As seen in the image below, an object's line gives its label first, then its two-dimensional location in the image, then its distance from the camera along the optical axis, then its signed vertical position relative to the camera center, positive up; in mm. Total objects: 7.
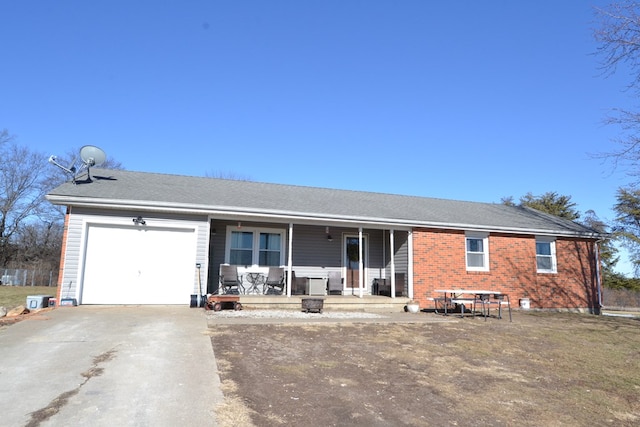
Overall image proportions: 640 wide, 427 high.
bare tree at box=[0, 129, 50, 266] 31234 +5234
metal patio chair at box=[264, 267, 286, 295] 13289 -268
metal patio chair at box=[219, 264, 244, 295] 12594 -152
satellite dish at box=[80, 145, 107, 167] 12555 +3551
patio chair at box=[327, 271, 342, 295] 13805 -281
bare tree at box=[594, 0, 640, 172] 10320 +5918
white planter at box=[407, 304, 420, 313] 12891 -1002
